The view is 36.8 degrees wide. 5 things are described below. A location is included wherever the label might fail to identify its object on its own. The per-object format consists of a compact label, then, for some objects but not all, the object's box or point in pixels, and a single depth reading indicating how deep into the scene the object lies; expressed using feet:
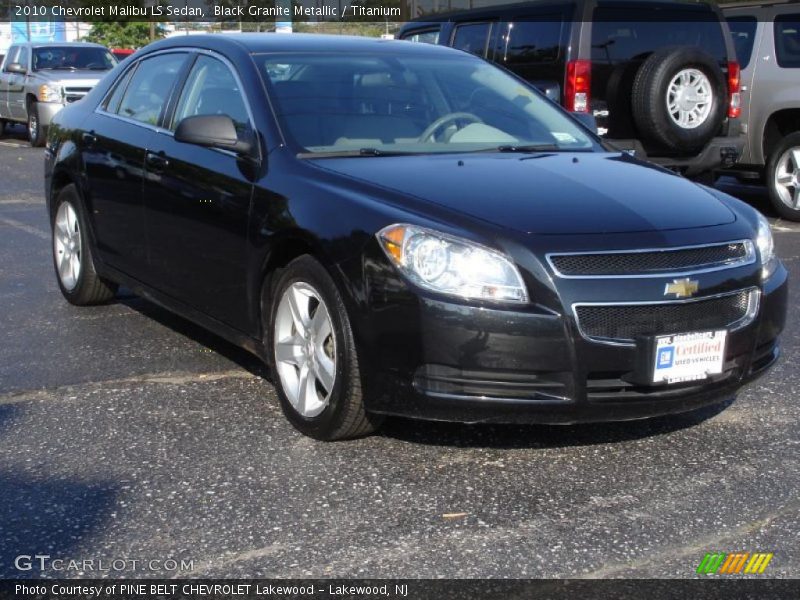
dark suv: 31.30
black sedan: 13.51
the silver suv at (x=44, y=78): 65.51
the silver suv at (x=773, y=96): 35.58
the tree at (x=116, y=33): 145.79
